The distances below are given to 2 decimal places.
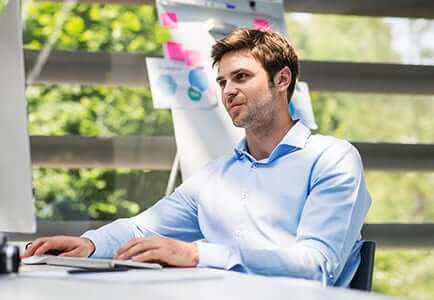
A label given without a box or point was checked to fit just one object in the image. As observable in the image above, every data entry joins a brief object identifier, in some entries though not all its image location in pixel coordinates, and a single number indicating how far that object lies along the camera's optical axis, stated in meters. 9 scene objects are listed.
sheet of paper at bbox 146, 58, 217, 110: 5.67
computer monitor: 3.38
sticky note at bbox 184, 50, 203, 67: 5.74
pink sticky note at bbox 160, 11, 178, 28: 5.74
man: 3.28
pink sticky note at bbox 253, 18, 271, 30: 5.98
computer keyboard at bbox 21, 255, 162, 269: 2.79
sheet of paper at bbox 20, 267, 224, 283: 2.54
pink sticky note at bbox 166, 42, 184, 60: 5.74
